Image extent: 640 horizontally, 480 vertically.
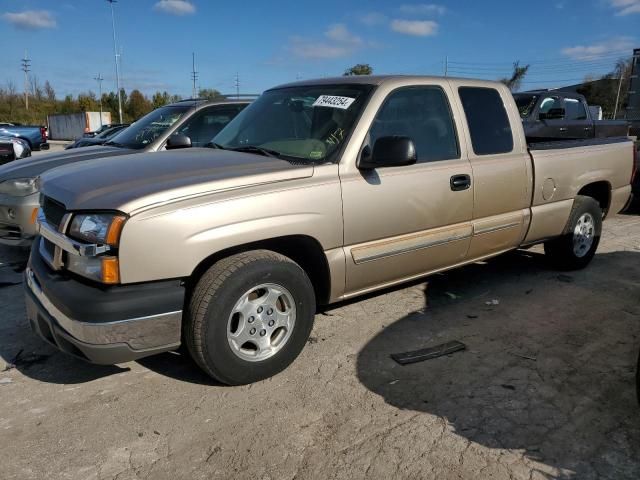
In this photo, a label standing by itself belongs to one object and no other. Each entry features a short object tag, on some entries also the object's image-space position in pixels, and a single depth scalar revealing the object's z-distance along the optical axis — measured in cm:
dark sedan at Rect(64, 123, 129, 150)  759
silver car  520
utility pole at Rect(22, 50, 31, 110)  5831
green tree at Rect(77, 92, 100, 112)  5881
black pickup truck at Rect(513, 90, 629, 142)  1044
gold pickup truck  270
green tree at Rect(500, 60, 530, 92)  4519
